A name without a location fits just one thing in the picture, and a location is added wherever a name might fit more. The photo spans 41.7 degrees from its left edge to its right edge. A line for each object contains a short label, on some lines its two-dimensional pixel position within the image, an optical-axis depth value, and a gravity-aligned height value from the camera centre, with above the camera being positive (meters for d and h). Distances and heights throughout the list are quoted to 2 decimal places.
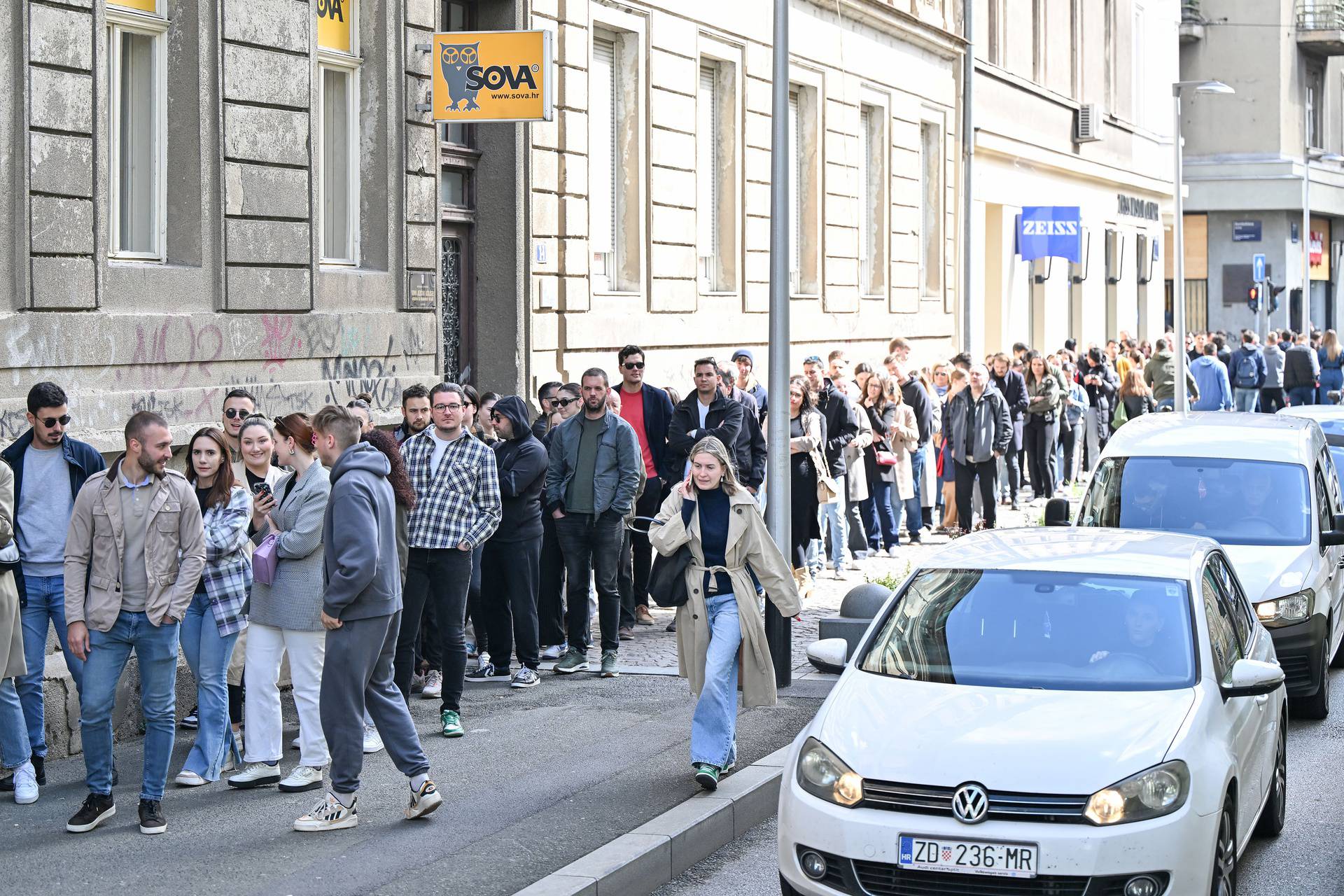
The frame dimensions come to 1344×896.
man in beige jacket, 7.84 -0.88
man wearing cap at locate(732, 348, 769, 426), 15.09 +0.09
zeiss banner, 31.17 +2.77
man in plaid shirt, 9.96 -0.76
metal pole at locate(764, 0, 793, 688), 11.77 +0.63
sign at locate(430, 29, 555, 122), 13.93 +2.49
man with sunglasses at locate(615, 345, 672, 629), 13.52 -0.30
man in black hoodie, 11.21 -0.97
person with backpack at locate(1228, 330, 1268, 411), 31.72 +0.28
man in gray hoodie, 7.69 -1.00
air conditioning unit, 36.66 +5.53
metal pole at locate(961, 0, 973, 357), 29.27 +4.02
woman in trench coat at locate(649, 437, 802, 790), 8.52 -0.96
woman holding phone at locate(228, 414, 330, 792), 8.48 -1.13
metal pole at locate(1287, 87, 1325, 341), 55.16 +4.99
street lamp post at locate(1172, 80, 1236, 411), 24.59 +1.83
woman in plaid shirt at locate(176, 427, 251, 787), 8.64 -1.04
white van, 10.40 -0.76
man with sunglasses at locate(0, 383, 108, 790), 8.64 -0.63
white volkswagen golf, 5.98 -1.26
